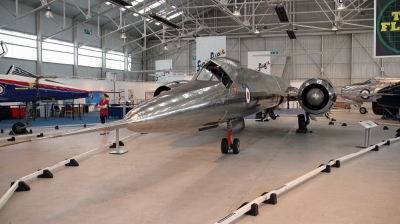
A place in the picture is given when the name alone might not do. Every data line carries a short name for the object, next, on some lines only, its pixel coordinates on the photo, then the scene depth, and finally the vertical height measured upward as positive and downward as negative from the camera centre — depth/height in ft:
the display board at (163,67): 84.12 +10.31
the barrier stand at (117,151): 23.24 -3.86
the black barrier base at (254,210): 11.40 -4.09
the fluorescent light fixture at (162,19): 54.90 +16.25
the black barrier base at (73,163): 19.70 -3.95
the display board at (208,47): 45.88 +8.69
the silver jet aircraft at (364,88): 57.35 +3.05
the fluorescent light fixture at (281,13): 44.49 +14.38
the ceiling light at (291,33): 61.98 +14.90
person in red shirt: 35.24 -0.44
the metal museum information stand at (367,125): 25.27 -1.84
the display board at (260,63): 58.39 +8.28
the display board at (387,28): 25.45 +6.53
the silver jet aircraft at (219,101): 13.80 +0.20
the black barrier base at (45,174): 16.93 -4.03
